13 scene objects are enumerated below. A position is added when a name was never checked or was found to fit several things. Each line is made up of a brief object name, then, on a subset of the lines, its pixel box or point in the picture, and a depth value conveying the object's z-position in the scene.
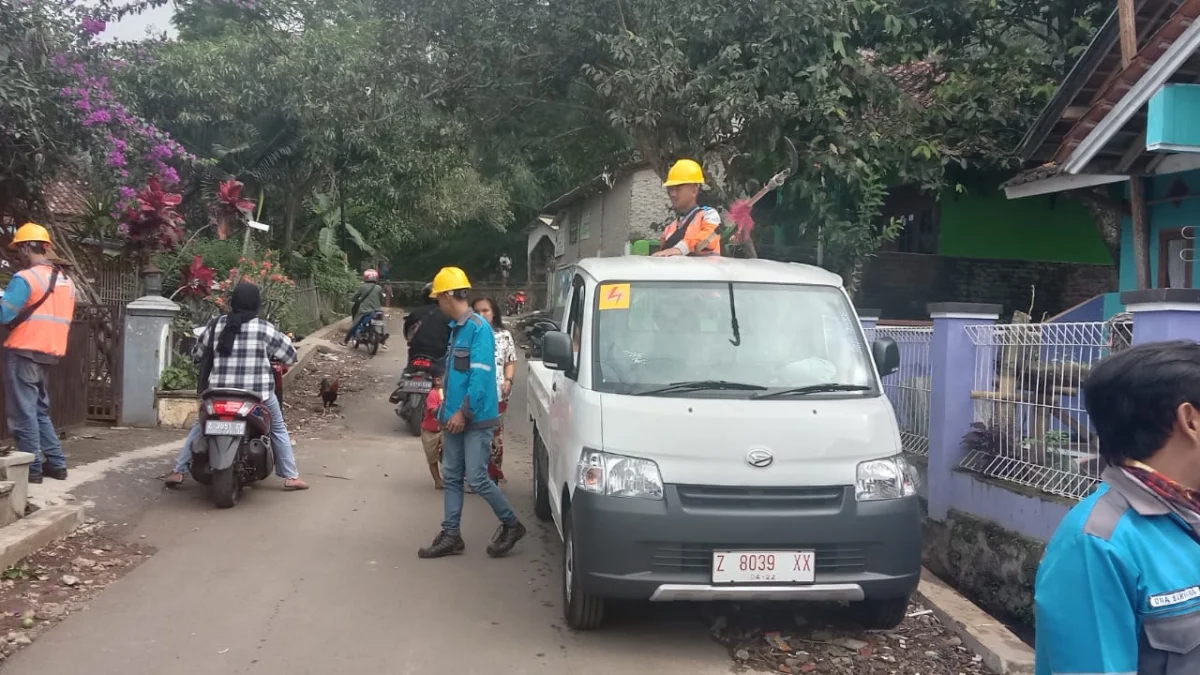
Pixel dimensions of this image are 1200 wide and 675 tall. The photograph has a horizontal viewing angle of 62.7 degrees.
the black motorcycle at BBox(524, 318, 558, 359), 7.11
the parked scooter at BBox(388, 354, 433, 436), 11.37
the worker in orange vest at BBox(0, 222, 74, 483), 7.10
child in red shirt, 8.37
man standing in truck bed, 7.01
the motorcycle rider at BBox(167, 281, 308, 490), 7.79
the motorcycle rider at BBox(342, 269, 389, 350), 20.12
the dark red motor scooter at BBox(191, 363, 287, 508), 7.45
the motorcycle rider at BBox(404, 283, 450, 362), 11.40
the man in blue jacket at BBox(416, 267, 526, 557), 6.34
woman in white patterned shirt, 8.52
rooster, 13.12
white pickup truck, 4.82
